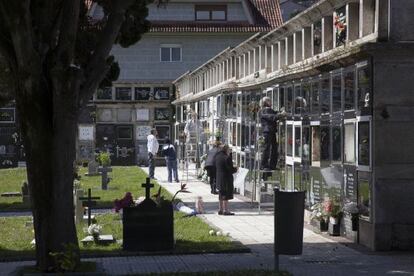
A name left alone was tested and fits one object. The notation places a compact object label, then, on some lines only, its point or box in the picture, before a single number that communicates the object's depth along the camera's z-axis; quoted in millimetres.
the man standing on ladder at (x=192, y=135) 32969
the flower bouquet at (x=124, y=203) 13133
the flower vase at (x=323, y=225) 15422
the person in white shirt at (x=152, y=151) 32531
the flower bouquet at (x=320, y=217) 15383
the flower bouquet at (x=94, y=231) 14438
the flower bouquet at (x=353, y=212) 13977
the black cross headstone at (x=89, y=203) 15945
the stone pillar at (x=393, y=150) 13305
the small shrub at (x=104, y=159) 33316
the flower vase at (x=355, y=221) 14029
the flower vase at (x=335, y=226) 14977
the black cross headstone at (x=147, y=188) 13109
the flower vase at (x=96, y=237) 14430
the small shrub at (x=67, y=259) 10148
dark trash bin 10648
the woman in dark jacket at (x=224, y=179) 19016
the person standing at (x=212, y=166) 23656
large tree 10281
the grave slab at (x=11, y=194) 26188
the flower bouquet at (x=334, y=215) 14945
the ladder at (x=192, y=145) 33031
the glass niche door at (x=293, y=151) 18281
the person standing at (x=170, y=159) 30766
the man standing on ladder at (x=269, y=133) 19609
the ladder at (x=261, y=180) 20109
